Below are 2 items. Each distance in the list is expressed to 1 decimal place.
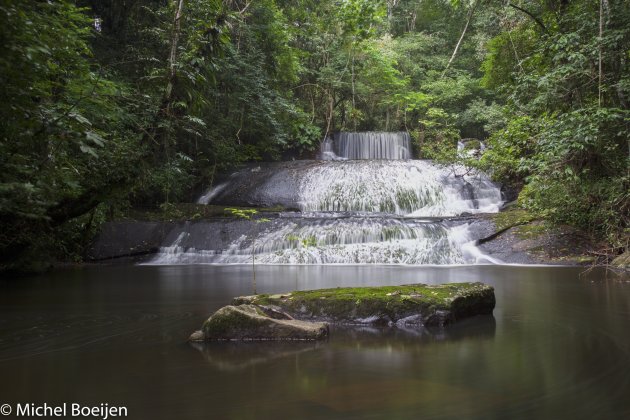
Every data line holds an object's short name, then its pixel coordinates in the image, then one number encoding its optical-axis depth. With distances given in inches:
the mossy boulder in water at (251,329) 162.2
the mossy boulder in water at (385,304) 183.6
